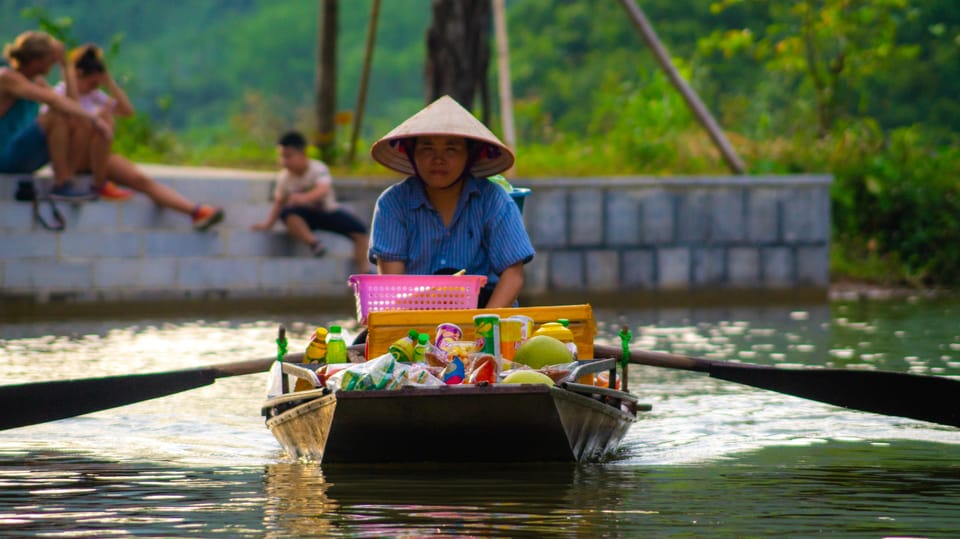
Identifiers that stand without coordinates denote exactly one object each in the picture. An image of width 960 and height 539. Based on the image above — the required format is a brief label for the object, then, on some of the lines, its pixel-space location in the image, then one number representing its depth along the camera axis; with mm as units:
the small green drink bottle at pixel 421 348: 13625
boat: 13148
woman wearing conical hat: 15945
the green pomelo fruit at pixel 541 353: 13953
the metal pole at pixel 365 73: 37844
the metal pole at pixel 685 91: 34875
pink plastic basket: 14805
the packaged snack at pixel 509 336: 13937
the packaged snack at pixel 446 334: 13844
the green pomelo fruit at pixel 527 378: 13477
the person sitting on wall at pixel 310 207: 33187
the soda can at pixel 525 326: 14117
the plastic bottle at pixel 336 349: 14648
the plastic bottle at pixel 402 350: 13594
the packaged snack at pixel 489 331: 13523
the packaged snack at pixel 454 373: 13492
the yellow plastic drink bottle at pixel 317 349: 15055
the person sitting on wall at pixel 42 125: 30203
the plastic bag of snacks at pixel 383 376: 13219
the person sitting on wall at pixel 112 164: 31969
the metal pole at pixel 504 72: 33250
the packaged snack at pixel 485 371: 13430
